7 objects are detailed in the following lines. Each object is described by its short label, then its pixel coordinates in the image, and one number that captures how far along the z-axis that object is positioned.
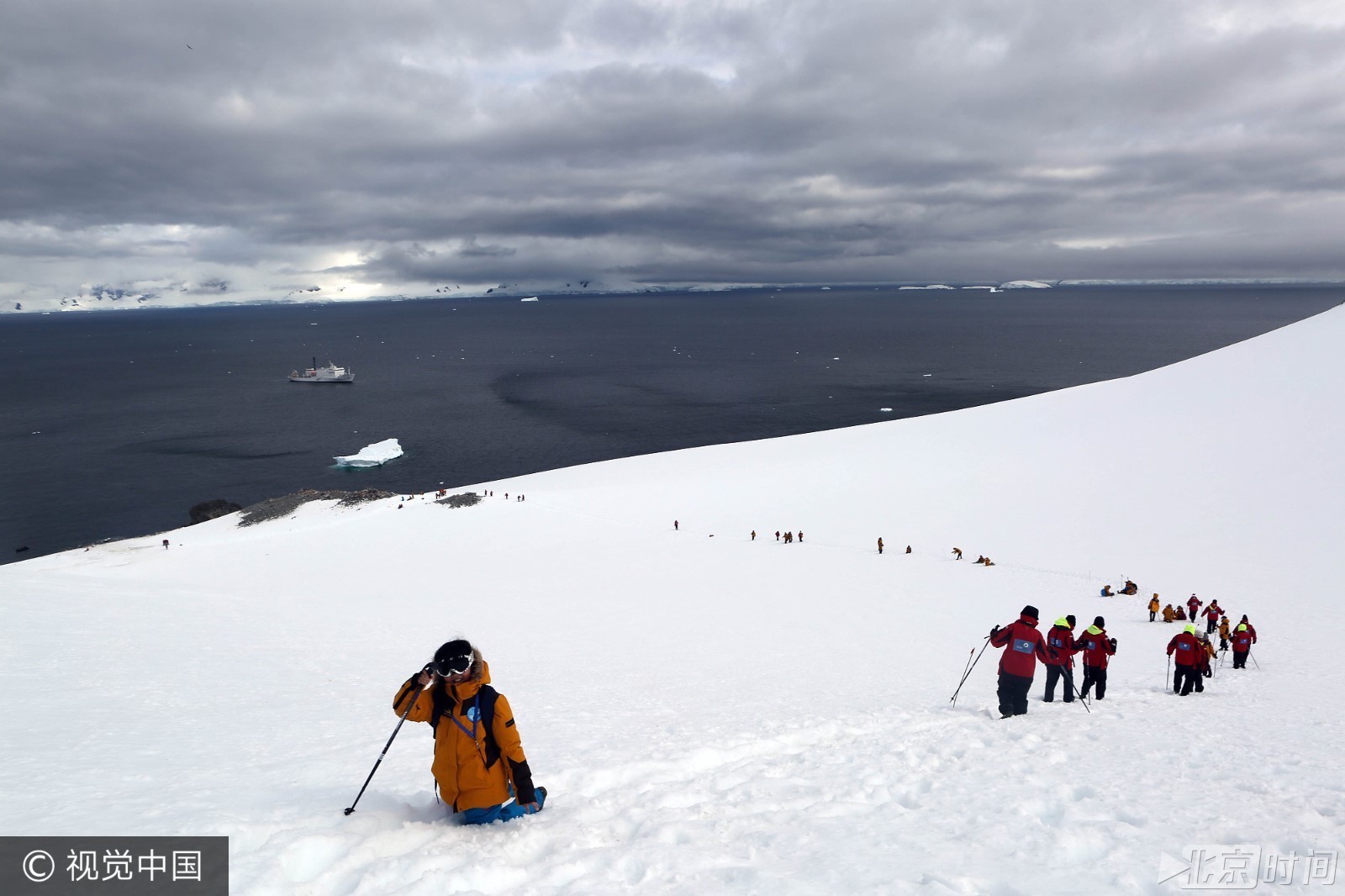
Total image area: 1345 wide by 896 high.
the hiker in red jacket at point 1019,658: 9.59
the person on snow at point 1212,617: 15.84
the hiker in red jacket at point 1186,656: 11.26
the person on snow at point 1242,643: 13.48
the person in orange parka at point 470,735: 5.22
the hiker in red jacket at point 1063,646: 10.11
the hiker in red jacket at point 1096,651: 10.51
